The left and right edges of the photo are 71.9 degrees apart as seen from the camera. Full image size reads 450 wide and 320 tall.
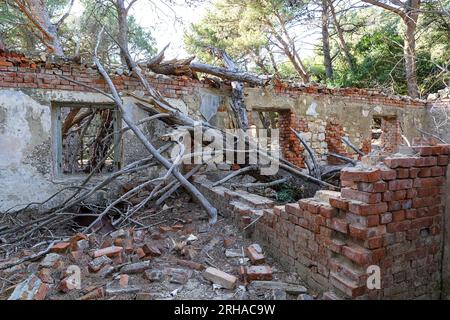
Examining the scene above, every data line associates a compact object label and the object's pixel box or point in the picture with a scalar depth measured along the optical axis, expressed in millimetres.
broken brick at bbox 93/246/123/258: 2880
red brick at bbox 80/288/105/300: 2275
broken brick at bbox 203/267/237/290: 2418
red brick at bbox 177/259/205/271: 2737
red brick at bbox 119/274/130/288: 2434
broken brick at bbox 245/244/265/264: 2801
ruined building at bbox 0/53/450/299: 2041
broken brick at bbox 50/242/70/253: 3078
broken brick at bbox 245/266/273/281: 2521
